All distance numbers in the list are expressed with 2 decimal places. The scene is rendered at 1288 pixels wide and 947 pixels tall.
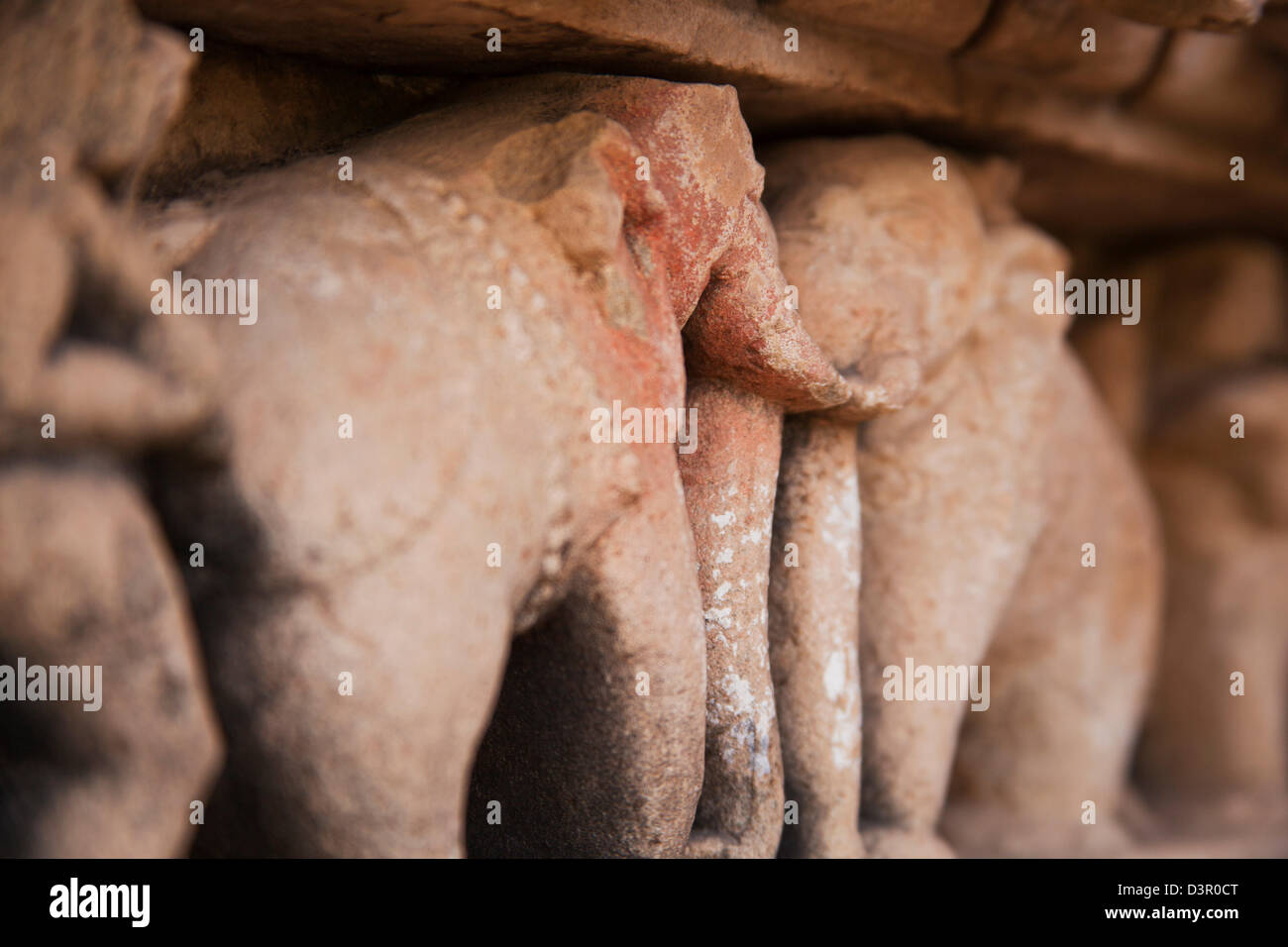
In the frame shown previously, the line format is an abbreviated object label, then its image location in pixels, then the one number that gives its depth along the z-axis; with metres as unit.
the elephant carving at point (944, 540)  1.59
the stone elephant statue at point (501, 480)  0.97
